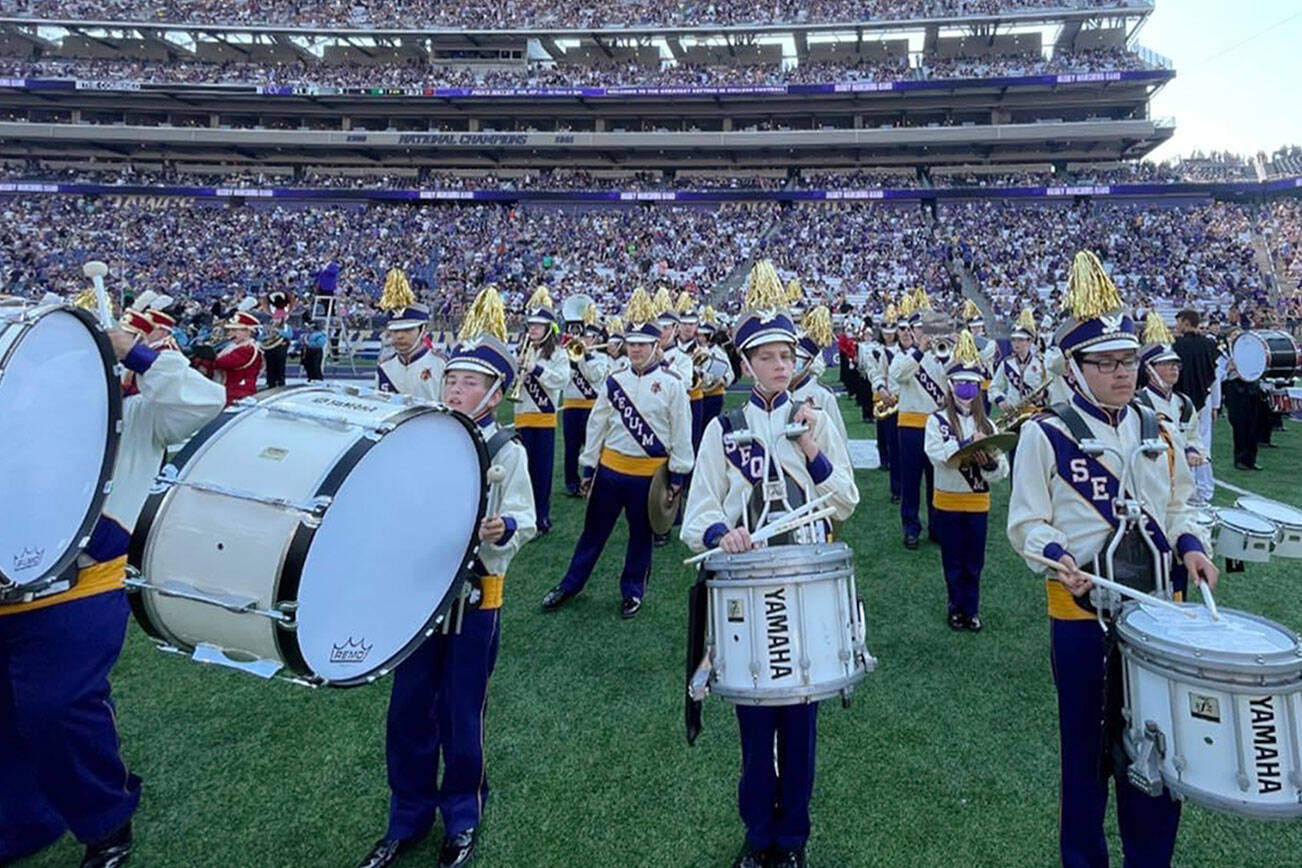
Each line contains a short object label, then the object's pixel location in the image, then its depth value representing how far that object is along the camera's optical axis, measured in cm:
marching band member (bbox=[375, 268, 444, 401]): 616
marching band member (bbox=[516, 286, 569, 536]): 772
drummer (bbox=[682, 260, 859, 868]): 280
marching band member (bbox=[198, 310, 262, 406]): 745
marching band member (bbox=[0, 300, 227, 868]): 271
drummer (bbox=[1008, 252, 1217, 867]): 266
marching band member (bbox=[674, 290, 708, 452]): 980
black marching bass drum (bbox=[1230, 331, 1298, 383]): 985
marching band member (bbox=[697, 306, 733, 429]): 1039
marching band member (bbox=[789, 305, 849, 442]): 407
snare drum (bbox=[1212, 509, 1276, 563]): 381
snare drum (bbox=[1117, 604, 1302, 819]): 202
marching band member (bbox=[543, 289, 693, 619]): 572
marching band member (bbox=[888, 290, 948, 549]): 714
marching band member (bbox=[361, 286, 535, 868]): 298
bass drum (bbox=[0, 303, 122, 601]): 221
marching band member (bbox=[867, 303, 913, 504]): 888
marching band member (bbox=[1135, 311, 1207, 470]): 567
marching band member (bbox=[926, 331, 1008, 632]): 523
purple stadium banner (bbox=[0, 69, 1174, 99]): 3688
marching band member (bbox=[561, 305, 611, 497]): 874
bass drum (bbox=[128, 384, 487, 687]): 210
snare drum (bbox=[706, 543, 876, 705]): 246
